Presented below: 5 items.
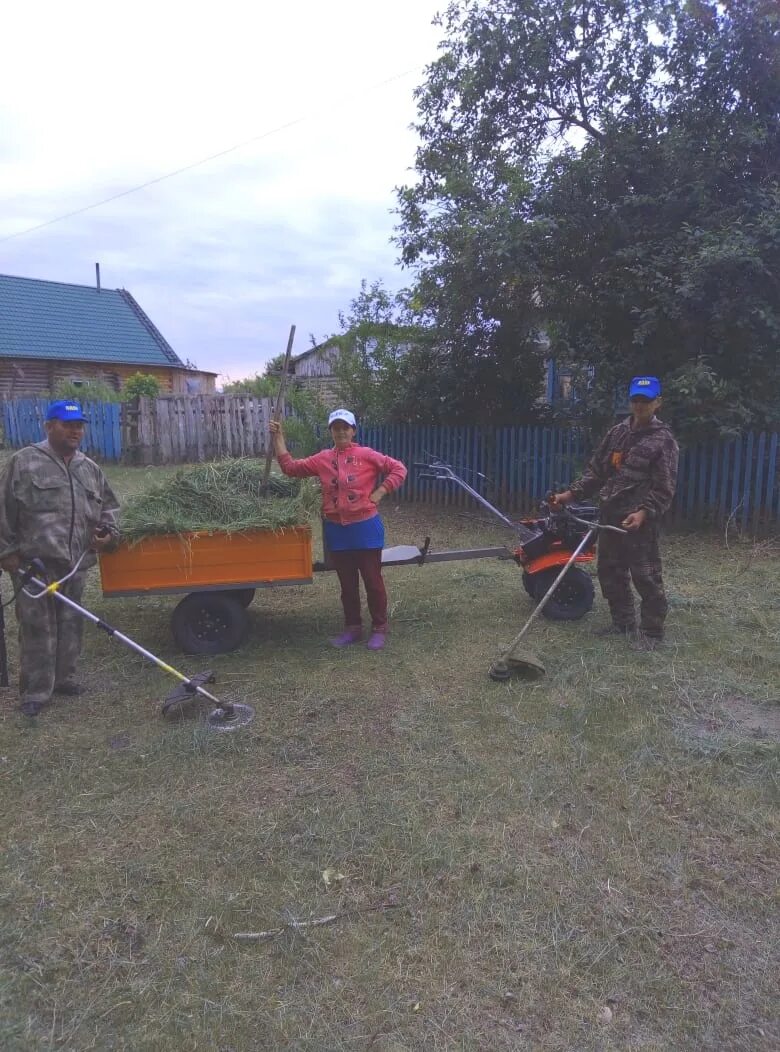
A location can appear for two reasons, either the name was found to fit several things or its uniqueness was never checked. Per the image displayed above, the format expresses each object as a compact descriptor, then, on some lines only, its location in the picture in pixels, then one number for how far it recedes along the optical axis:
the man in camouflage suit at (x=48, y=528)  4.41
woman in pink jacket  5.33
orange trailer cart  5.03
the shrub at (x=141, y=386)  23.50
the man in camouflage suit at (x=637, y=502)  5.20
